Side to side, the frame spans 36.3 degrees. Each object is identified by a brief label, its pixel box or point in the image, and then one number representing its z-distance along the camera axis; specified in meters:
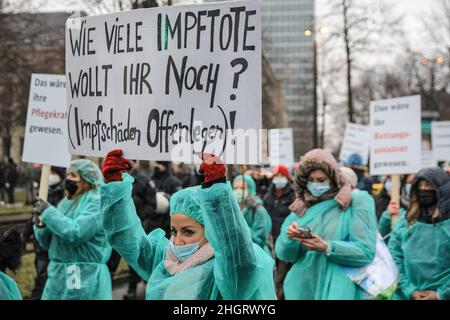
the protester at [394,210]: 7.18
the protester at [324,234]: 5.08
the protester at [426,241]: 5.30
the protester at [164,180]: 10.09
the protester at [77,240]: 5.70
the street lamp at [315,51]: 20.94
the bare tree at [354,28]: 23.50
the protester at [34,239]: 7.36
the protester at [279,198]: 9.56
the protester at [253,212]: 7.73
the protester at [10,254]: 3.69
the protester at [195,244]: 2.83
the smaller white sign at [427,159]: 12.16
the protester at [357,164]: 11.69
